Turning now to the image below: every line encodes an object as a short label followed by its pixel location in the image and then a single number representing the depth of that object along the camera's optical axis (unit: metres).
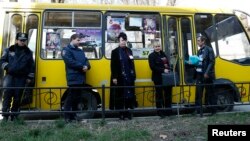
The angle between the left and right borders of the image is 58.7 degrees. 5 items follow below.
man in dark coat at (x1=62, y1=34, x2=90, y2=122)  4.43
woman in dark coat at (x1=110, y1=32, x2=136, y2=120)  4.65
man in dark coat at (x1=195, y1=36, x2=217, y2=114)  4.85
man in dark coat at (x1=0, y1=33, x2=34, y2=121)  4.48
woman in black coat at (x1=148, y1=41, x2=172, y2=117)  4.72
